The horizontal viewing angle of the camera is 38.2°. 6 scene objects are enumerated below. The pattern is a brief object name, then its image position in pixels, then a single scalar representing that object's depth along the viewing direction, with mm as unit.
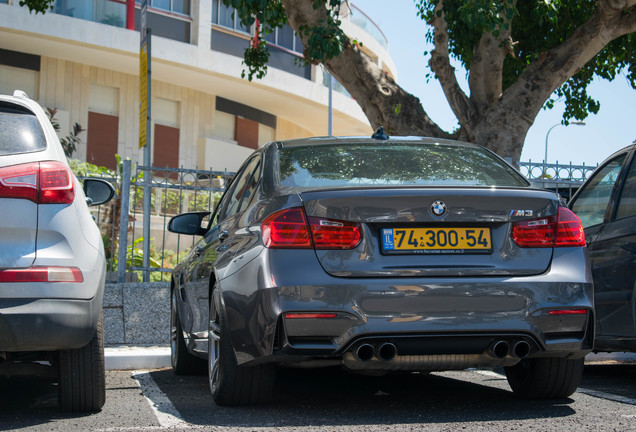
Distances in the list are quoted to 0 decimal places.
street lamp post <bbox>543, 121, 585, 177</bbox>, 46462
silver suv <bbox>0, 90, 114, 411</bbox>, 4277
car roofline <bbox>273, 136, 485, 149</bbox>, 5633
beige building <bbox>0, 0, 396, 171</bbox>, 26172
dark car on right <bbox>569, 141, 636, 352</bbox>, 6129
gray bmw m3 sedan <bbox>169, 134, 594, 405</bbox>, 4410
